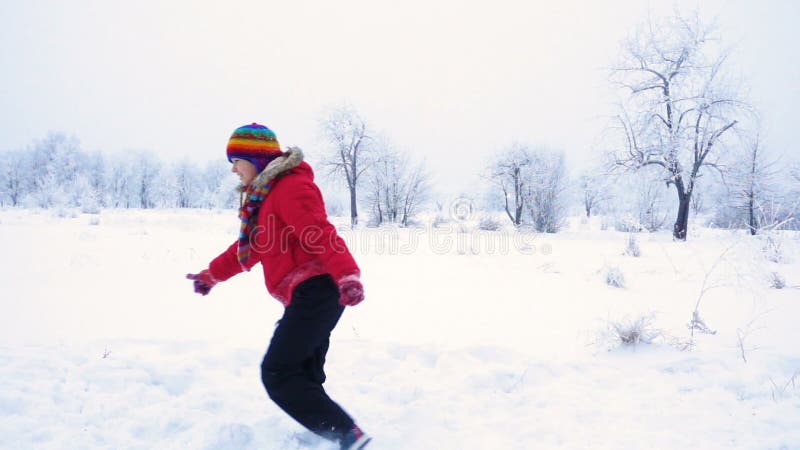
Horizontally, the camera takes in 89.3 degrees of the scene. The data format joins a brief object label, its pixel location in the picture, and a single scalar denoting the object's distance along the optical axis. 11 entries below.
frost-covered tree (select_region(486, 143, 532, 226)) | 23.58
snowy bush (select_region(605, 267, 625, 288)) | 4.96
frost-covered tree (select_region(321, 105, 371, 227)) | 24.27
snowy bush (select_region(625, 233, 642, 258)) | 7.59
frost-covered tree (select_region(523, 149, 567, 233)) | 19.25
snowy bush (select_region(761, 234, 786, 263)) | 4.98
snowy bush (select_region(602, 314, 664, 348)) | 2.88
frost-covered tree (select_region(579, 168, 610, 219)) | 13.83
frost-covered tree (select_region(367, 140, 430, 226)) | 25.86
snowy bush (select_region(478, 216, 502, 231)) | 16.13
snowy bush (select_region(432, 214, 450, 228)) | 19.69
